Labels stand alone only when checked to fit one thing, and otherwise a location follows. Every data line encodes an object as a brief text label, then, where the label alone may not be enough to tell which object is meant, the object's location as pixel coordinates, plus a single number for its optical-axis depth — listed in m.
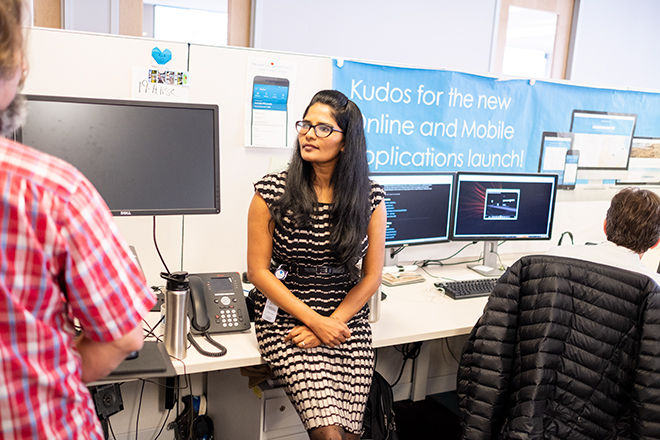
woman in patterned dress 1.62
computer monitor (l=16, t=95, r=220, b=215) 1.54
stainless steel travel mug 1.51
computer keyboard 2.20
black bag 1.95
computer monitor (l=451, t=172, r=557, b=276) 2.45
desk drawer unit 1.78
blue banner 2.38
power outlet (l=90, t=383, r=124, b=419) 1.82
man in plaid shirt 0.67
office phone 1.70
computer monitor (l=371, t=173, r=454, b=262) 2.26
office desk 1.56
